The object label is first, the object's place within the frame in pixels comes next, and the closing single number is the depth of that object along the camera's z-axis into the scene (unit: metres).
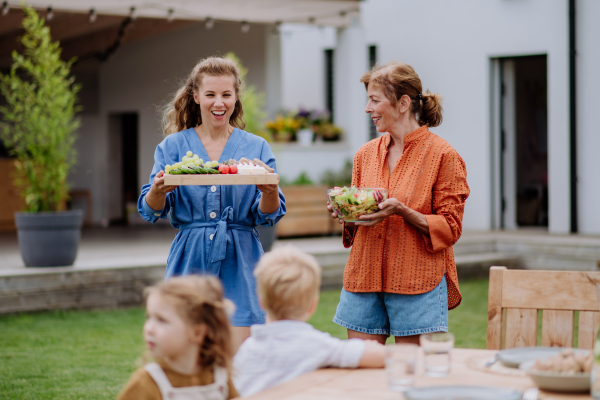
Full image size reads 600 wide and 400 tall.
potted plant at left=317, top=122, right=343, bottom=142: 10.20
